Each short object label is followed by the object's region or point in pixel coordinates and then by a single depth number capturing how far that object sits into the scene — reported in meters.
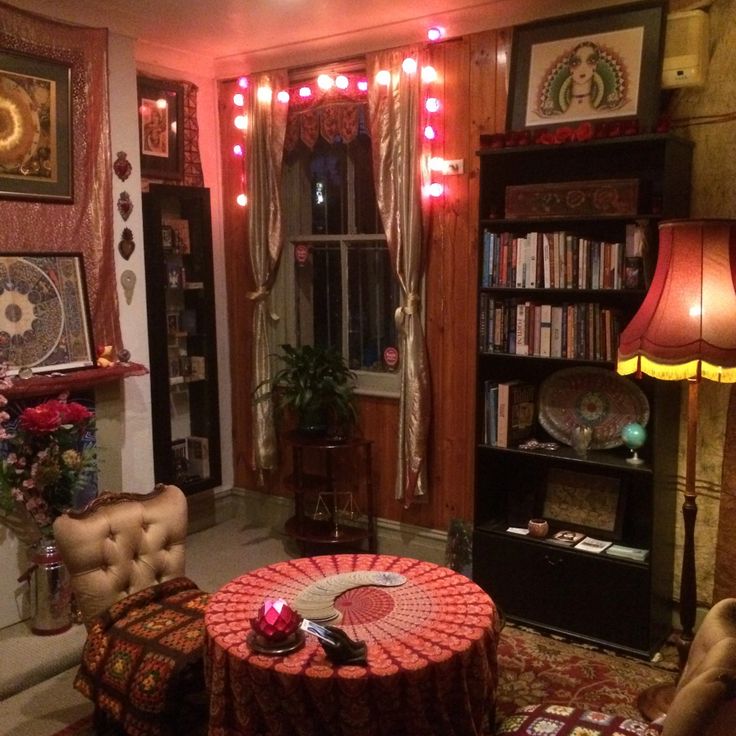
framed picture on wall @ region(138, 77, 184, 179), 4.27
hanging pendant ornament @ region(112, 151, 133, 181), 3.87
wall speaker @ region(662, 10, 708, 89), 3.06
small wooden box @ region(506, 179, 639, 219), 3.16
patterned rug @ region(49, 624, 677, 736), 2.92
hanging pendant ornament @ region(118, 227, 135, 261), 3.95
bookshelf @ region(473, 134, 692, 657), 3.18
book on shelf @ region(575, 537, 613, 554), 3.31
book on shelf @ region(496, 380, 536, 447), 3.52
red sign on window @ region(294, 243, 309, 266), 4.62
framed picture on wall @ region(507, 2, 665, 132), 3.14
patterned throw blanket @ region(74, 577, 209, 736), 2.50
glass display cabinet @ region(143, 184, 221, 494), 4.27
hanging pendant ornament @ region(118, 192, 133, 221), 3.92
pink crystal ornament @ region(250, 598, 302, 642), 2.09
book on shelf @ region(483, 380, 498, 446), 3.55
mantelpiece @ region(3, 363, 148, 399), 3.40
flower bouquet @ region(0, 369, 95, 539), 3.30
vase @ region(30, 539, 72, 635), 3.43
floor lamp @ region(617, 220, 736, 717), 2.64
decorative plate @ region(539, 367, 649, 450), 3.38
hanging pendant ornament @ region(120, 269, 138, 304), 3.98
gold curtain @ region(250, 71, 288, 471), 4.38
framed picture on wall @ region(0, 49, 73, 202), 3.42
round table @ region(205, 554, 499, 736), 2.00
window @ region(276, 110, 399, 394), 4.40
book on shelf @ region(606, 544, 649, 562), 3.22
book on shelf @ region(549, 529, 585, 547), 3.39
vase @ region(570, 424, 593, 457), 3.38
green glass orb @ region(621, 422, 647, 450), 3.25
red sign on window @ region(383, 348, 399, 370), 4.35
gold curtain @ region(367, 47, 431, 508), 3.90
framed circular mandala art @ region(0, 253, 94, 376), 3.47
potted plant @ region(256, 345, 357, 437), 4.14
